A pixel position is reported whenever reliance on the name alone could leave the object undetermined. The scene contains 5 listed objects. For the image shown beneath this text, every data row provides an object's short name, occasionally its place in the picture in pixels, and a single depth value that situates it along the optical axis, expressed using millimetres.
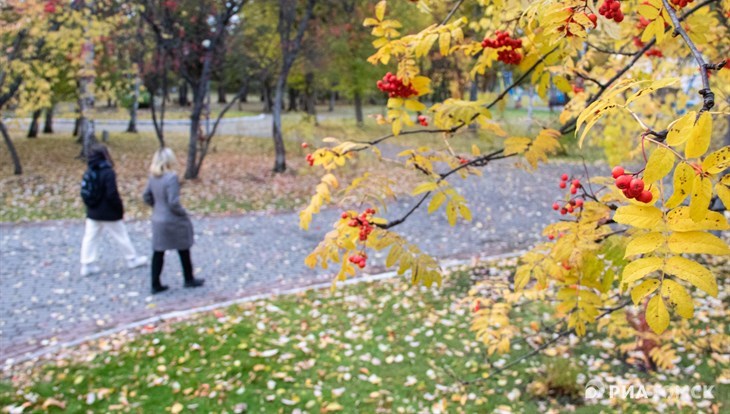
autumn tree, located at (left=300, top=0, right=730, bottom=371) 1275
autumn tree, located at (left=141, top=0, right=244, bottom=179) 12484
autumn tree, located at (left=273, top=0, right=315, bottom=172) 13343
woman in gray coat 6273
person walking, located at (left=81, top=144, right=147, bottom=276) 6824
